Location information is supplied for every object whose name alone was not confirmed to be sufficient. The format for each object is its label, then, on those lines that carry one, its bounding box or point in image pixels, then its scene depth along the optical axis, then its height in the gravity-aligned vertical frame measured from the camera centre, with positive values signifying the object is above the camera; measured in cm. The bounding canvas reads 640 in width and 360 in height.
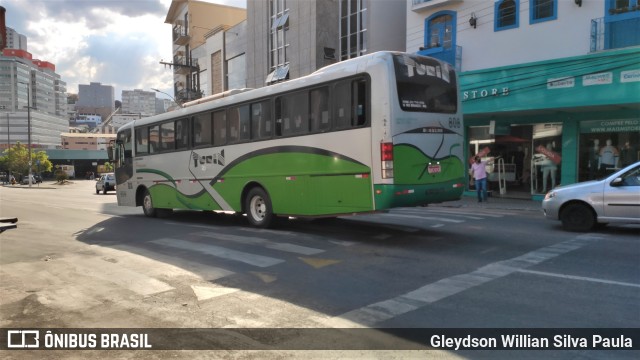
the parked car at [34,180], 7200 -126
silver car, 970 -73
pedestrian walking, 1839 -33
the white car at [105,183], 3678 -92
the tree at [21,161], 7988 +174
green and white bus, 869 +59
